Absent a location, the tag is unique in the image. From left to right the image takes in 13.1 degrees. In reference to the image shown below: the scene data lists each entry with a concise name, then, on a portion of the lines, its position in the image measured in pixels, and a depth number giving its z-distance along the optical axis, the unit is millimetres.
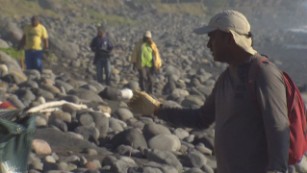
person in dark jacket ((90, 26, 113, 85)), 32556
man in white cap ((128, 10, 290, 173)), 6739
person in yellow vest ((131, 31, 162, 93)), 30282
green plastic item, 7131
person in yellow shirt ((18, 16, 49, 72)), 31634
